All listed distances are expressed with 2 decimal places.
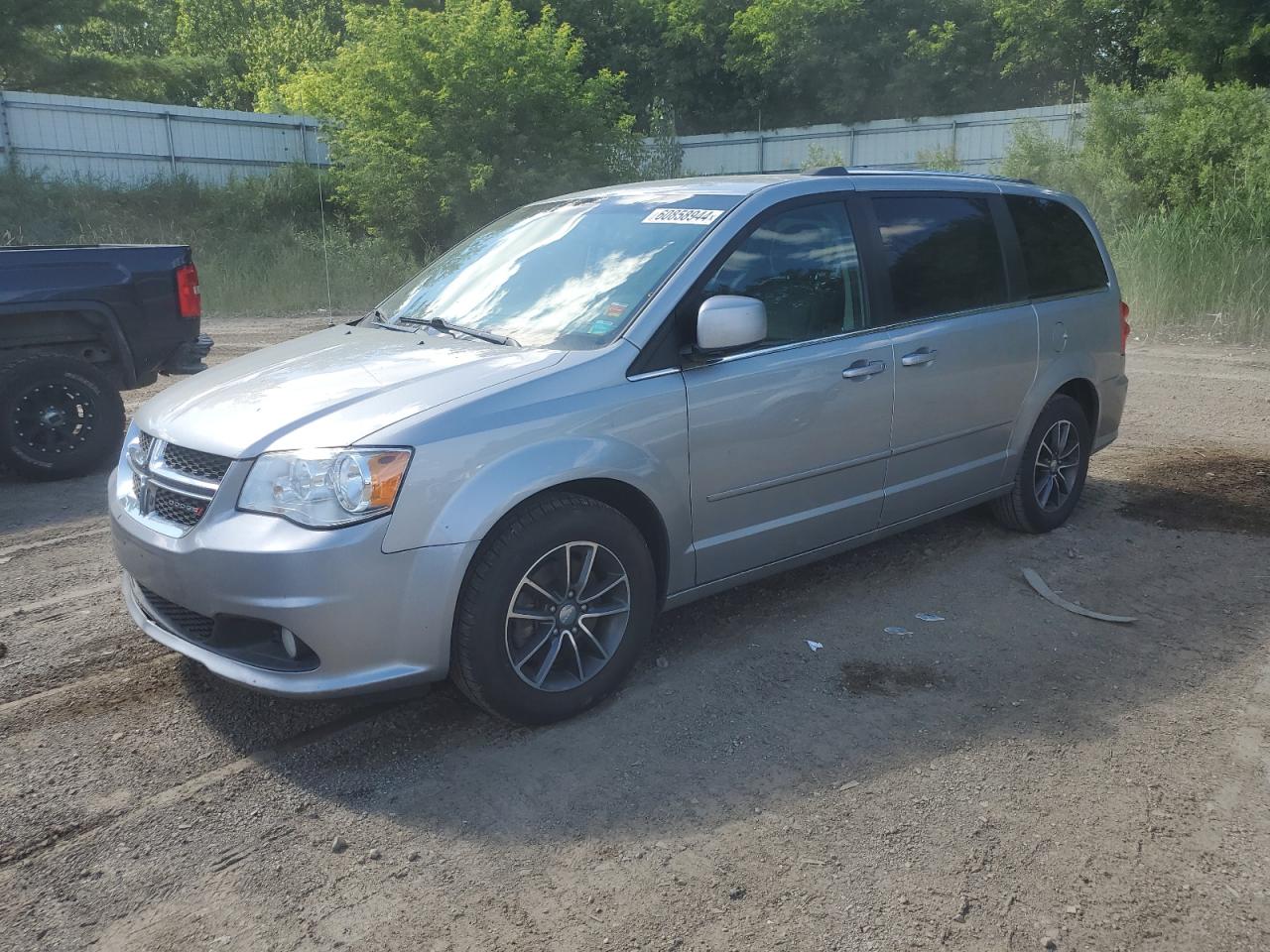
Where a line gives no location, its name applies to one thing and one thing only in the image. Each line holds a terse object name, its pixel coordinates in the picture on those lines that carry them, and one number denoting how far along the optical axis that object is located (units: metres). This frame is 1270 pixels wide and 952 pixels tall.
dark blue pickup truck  7.07
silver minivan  3.46
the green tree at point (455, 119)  21.66
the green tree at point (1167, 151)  17.00
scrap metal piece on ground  4.84
